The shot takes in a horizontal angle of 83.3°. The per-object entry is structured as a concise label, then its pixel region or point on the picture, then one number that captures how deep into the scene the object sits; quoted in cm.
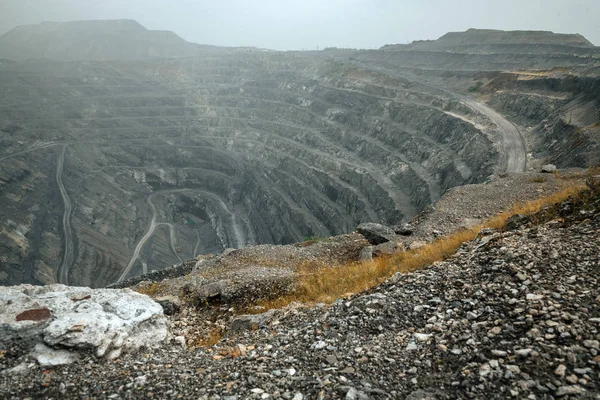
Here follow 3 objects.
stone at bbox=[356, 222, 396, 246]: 1739
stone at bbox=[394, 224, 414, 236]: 1802
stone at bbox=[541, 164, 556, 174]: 2323
